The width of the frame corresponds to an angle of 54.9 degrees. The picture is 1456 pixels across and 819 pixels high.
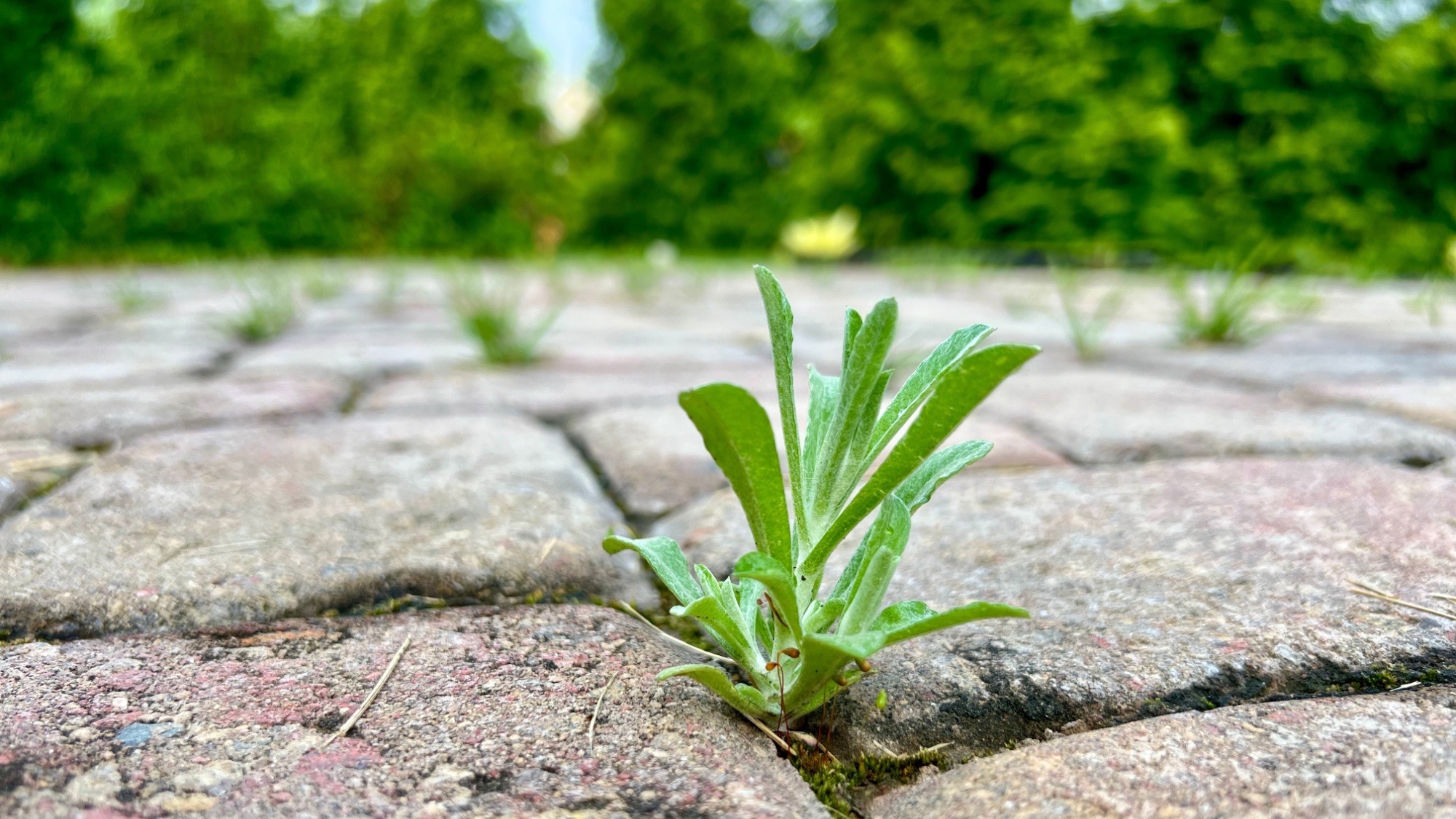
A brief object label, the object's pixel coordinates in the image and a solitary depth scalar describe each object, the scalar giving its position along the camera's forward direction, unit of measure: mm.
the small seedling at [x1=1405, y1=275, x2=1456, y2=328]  983
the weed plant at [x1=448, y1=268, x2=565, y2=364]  778
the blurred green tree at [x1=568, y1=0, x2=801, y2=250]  3356
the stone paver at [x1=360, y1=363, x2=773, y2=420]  644
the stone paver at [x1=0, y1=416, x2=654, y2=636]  376
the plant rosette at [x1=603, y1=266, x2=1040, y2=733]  302
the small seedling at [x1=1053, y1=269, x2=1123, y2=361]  812
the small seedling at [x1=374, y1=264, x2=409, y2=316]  1258
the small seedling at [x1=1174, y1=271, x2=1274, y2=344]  840
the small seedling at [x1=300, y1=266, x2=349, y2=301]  1390
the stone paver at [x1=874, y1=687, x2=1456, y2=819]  273
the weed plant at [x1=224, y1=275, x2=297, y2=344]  938
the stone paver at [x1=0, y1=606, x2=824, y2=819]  280
